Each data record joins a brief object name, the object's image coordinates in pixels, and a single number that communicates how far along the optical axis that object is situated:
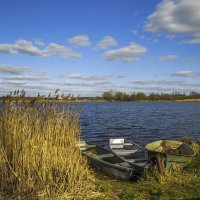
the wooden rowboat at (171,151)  7.82
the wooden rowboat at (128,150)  9.96
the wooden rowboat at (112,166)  7.78
